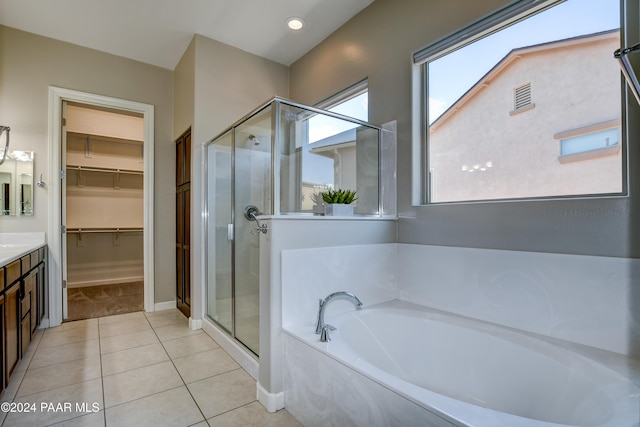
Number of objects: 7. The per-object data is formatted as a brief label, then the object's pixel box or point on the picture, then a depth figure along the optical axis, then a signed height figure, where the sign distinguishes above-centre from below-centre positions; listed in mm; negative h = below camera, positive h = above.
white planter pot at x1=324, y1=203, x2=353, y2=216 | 2092 +32
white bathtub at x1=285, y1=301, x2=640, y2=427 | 1037 -707
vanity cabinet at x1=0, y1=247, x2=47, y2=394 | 1681 -611
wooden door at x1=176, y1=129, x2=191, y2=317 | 3203 -88
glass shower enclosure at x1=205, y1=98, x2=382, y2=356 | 2045 +284
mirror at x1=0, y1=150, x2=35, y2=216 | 2781 +276
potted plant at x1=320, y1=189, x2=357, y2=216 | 2102 +81
